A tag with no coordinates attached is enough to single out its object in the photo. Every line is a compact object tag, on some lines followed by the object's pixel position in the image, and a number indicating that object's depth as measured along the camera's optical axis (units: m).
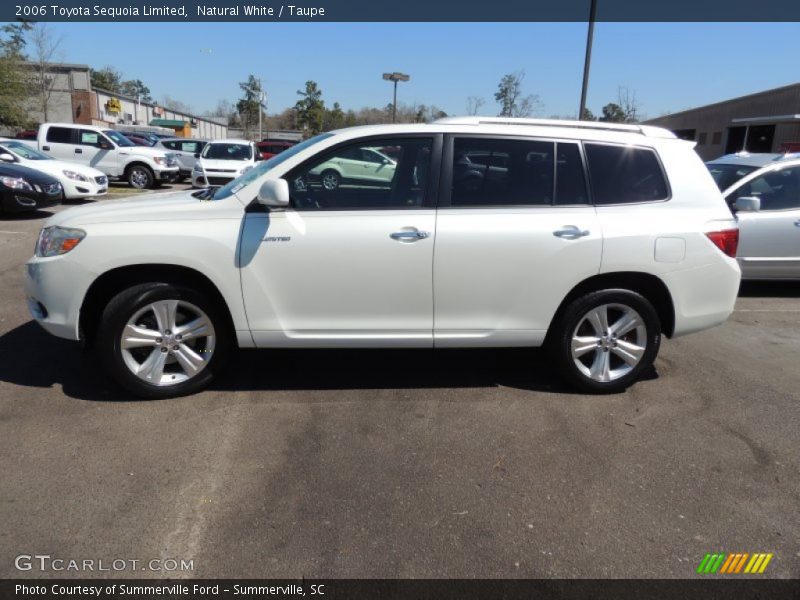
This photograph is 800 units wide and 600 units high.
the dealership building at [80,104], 48.22
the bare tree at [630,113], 41.81
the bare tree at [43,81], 42.44
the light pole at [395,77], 31.44
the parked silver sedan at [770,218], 6.78
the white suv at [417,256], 3.74
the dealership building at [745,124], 23.36
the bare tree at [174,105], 104.20
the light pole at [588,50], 13.11
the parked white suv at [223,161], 15.98
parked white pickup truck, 17.38
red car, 24.73
